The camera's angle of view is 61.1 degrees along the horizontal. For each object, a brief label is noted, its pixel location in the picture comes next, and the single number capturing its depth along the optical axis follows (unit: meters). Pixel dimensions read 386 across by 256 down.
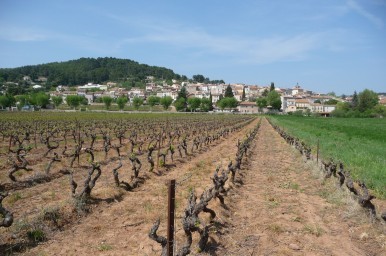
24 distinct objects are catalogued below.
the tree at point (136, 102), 136.12
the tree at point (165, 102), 138.25
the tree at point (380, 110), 112.75
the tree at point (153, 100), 144.75
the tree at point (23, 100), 126.97
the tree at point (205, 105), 140.93
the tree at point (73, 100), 127.31
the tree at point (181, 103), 136.75
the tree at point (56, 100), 130.50
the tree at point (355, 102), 138.43
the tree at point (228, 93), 169.38
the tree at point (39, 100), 124.00
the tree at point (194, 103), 138.88
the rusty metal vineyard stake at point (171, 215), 5.70
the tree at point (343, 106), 129.50
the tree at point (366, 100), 125.94
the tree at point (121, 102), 128.64
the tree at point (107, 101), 130.50
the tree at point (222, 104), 144.38
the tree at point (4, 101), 110.44
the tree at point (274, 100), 154.88
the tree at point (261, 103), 156.62
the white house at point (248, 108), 158.50
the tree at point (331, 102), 182.75
